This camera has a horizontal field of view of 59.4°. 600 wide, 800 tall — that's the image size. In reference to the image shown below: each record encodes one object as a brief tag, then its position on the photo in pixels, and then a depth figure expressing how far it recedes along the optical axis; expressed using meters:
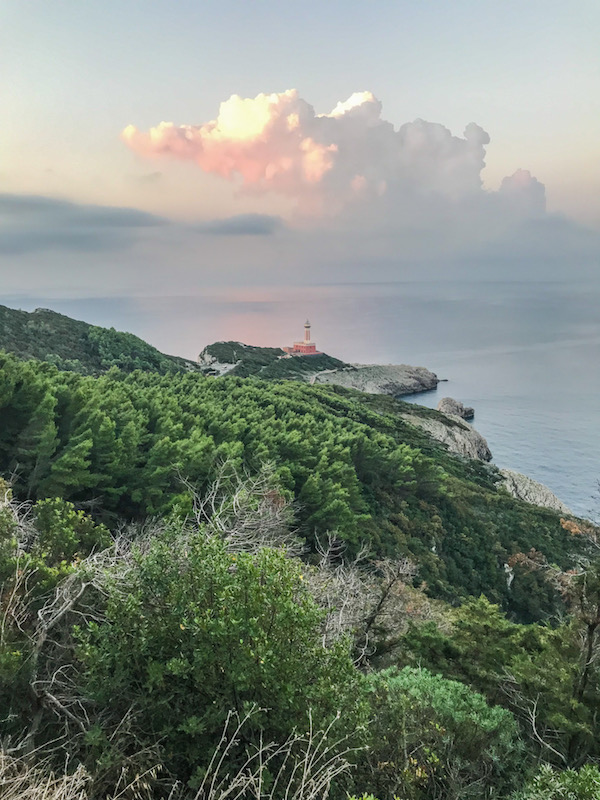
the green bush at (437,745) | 6.61
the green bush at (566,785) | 4.89
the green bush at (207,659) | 5.92
